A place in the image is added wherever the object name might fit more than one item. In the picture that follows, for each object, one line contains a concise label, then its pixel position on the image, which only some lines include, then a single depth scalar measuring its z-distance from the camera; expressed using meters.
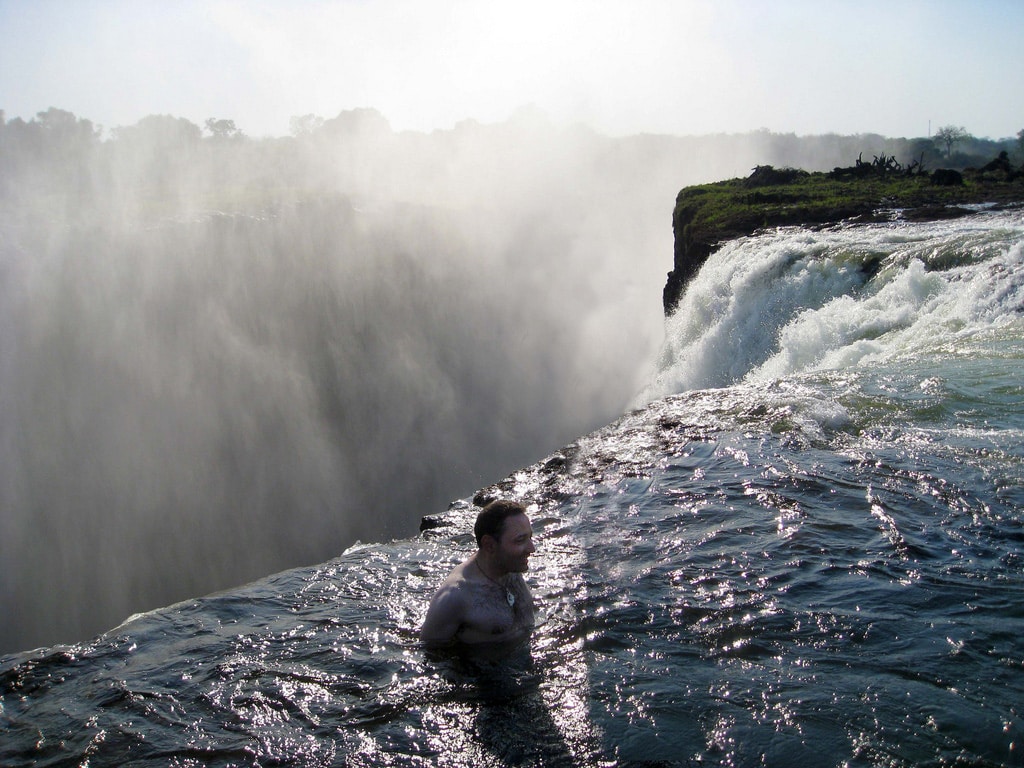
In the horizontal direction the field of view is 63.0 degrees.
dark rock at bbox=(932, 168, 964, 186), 25.66
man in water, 4.53
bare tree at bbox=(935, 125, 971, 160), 85.44
